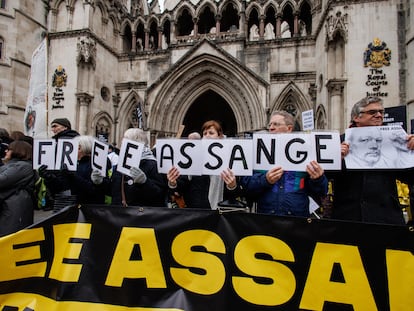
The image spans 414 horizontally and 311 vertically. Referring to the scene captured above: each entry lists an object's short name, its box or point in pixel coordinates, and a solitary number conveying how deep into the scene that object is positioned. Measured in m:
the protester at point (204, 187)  3.82
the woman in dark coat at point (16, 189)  3.82
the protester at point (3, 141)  5.22
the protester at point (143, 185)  3.67
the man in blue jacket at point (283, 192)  3.08
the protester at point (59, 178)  3.93
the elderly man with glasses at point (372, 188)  3.07
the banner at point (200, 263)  2.28
